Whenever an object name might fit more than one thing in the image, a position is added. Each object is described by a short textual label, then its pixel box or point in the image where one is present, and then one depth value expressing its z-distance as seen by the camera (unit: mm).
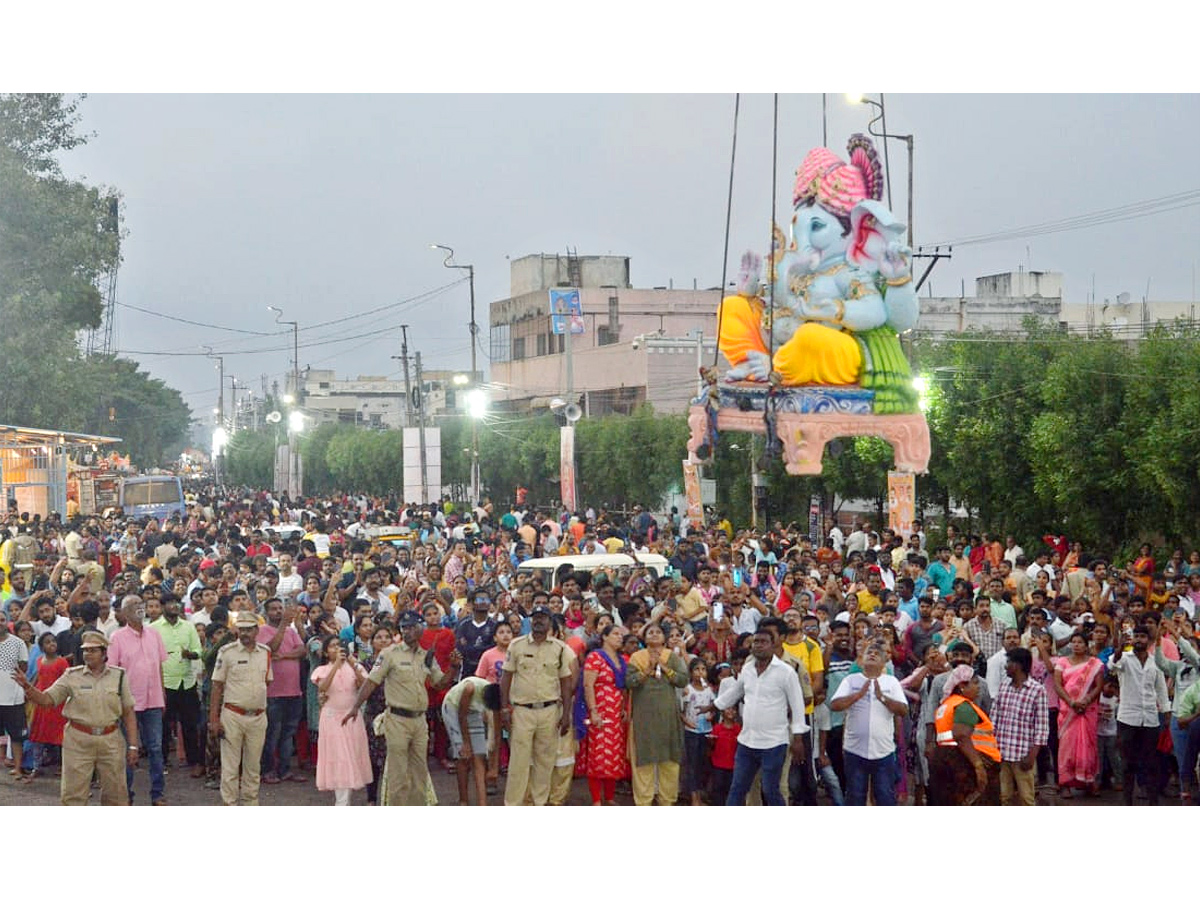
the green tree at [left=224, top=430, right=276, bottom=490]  91488
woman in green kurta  10820
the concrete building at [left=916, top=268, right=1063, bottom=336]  59656
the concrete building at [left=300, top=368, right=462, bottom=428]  115062
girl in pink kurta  11047
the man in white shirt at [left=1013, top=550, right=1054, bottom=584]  17898
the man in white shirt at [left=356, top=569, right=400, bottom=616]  14734
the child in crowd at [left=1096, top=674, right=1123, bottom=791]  11688
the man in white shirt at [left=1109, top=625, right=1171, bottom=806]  11289
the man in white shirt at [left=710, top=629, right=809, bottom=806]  9859
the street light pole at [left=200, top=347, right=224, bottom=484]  105125
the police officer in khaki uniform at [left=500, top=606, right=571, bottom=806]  10539
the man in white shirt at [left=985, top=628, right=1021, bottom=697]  10945
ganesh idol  22906
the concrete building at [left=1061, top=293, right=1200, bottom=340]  63694
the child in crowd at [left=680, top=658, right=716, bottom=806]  11070
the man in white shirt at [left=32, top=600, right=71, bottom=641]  13191
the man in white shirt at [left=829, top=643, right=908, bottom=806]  9875
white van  17891
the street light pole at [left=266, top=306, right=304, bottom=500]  63875
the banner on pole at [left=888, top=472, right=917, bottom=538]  23531
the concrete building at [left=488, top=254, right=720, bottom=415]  57812
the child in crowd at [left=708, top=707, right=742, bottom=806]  10773
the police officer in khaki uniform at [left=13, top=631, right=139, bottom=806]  10086
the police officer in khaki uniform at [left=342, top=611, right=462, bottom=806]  10531
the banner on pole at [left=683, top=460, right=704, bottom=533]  26328
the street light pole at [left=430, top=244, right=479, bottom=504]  42050
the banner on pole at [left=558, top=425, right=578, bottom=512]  33094
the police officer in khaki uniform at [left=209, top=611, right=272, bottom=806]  11102
